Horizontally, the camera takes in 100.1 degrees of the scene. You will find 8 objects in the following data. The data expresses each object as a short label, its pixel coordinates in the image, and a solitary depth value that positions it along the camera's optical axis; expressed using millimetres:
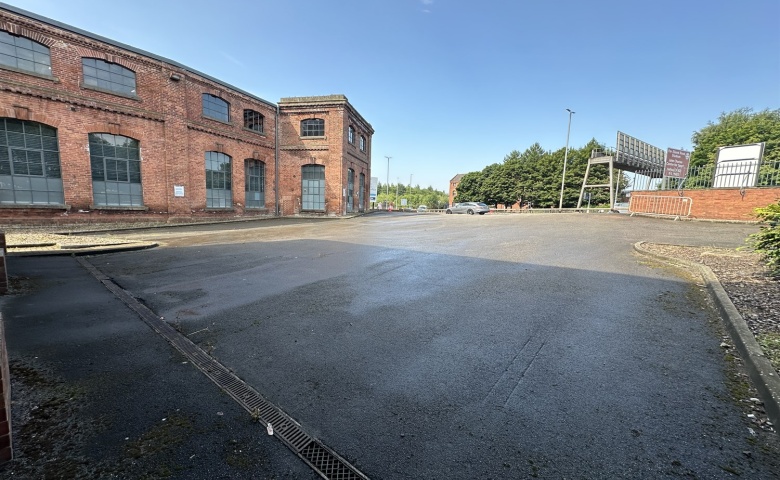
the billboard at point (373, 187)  41812
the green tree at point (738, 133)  36500
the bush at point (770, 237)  5586
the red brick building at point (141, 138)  13797
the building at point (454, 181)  94231
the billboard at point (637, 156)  24391
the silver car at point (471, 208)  33156
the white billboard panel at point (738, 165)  17016
